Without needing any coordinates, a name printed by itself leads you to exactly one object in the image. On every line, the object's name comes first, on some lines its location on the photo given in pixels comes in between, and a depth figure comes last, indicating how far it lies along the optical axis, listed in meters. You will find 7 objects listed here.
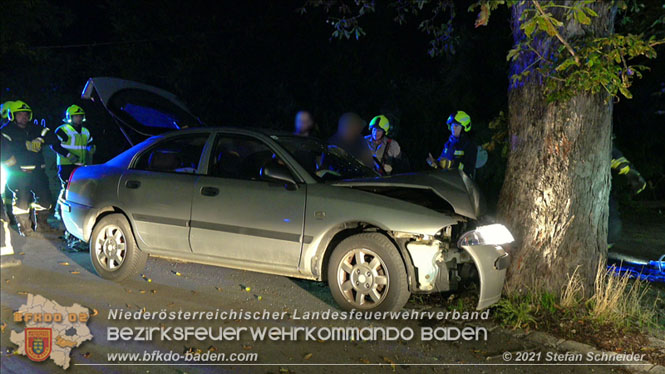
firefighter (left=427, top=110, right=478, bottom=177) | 8.98
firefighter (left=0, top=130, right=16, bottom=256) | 9.08
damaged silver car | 5.67
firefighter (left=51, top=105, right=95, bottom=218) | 9.75
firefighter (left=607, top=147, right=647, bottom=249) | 7.74
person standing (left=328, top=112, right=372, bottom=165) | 8.42
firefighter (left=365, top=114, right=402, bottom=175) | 9.34
